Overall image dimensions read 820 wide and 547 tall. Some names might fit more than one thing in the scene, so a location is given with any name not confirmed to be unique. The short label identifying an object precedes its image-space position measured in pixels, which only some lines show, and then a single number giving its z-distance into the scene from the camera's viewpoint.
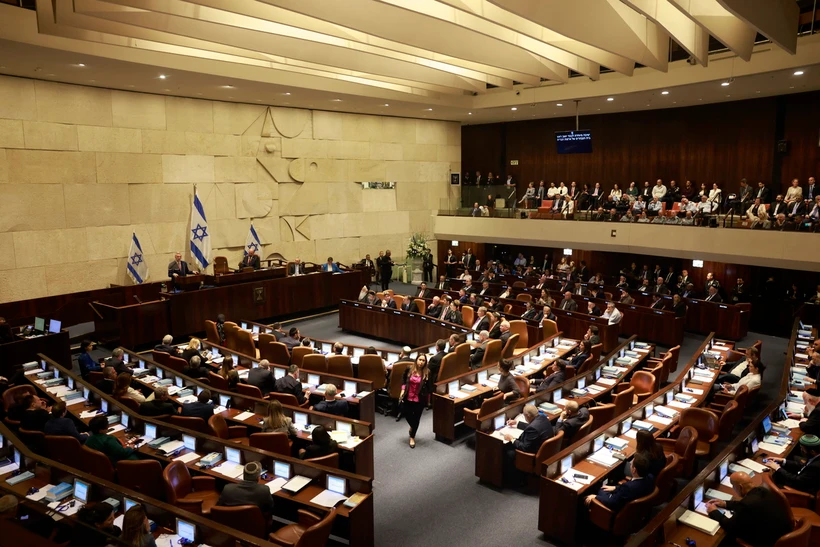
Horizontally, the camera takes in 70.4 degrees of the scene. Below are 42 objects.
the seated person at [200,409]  7.18
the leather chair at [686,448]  6.59
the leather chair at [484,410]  7.67
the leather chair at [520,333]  12.29
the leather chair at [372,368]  9.40
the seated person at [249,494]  5.04
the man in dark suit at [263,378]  8.42
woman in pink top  8.04
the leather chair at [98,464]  5.86
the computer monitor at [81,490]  5.32
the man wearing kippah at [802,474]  5.55
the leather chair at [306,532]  4.61
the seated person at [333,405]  7.30
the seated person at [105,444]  6.04
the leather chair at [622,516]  5.48
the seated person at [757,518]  4.59
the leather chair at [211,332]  11.89
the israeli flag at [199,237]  15.95
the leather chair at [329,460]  5.97
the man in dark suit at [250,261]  15.87
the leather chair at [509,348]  10.73
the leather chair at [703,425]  7.25
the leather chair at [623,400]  7.97
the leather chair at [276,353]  10.42
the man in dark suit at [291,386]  8.05
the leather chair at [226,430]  6.88
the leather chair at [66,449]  6.13
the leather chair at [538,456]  6.49
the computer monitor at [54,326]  10.83
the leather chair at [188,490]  5.49
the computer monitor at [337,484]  5.52
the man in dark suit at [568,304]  13.77
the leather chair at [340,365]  9.38
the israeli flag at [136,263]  14.85
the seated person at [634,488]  5.51
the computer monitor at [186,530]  4.62
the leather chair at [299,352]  9.89
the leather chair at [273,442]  6.36
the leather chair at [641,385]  8.61
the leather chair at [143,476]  5.58
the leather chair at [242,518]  4.88
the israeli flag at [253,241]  17.36
